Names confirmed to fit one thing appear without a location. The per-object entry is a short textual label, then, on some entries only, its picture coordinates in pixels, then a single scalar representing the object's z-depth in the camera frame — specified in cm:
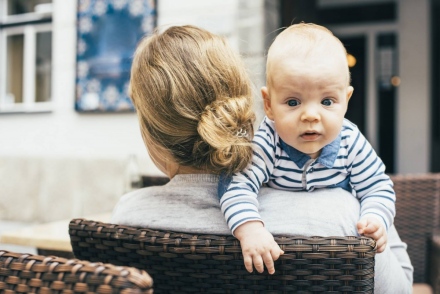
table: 203
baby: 110
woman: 114
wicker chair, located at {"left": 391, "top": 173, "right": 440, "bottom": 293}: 259
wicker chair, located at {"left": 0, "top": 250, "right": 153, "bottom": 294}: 75
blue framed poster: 458
